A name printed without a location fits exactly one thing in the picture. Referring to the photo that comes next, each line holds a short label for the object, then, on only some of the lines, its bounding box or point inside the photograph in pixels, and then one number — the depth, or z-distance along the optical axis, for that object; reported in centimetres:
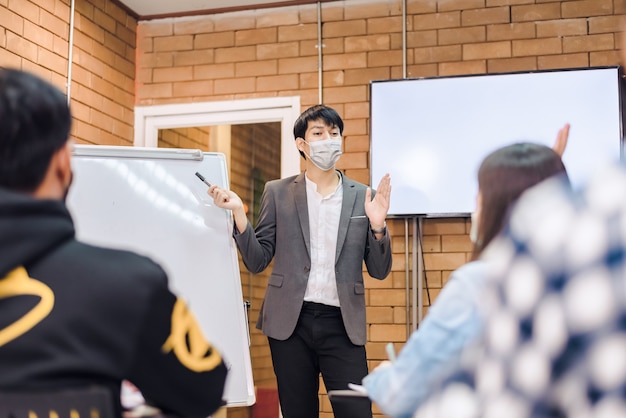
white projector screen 395
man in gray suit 281
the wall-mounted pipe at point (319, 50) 443
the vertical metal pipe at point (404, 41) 431
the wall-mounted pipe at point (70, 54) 406
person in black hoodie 108
